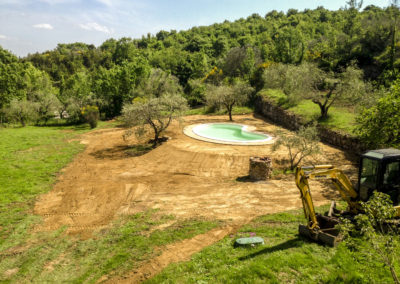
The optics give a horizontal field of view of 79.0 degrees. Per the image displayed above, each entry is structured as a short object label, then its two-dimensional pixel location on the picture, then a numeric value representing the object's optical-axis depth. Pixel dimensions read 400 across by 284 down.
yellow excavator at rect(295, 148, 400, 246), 7.34
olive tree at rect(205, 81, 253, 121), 31.44
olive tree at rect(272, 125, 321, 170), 15.15
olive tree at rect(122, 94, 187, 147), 20.98
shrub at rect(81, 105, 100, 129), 32.09
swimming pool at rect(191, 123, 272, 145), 23.07
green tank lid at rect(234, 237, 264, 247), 7.79
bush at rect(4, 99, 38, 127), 34.12
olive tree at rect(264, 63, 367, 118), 22.69
